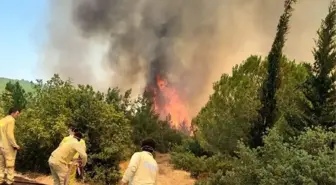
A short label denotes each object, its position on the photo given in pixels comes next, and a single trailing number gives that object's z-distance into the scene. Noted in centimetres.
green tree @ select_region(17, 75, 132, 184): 1847
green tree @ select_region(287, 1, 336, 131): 1659
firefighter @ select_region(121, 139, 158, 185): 742
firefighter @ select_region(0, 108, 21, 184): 1195
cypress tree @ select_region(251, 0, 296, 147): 1758
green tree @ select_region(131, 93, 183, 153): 2603
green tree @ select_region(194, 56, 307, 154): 1891
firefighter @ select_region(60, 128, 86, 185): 1016
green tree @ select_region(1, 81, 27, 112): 2688
